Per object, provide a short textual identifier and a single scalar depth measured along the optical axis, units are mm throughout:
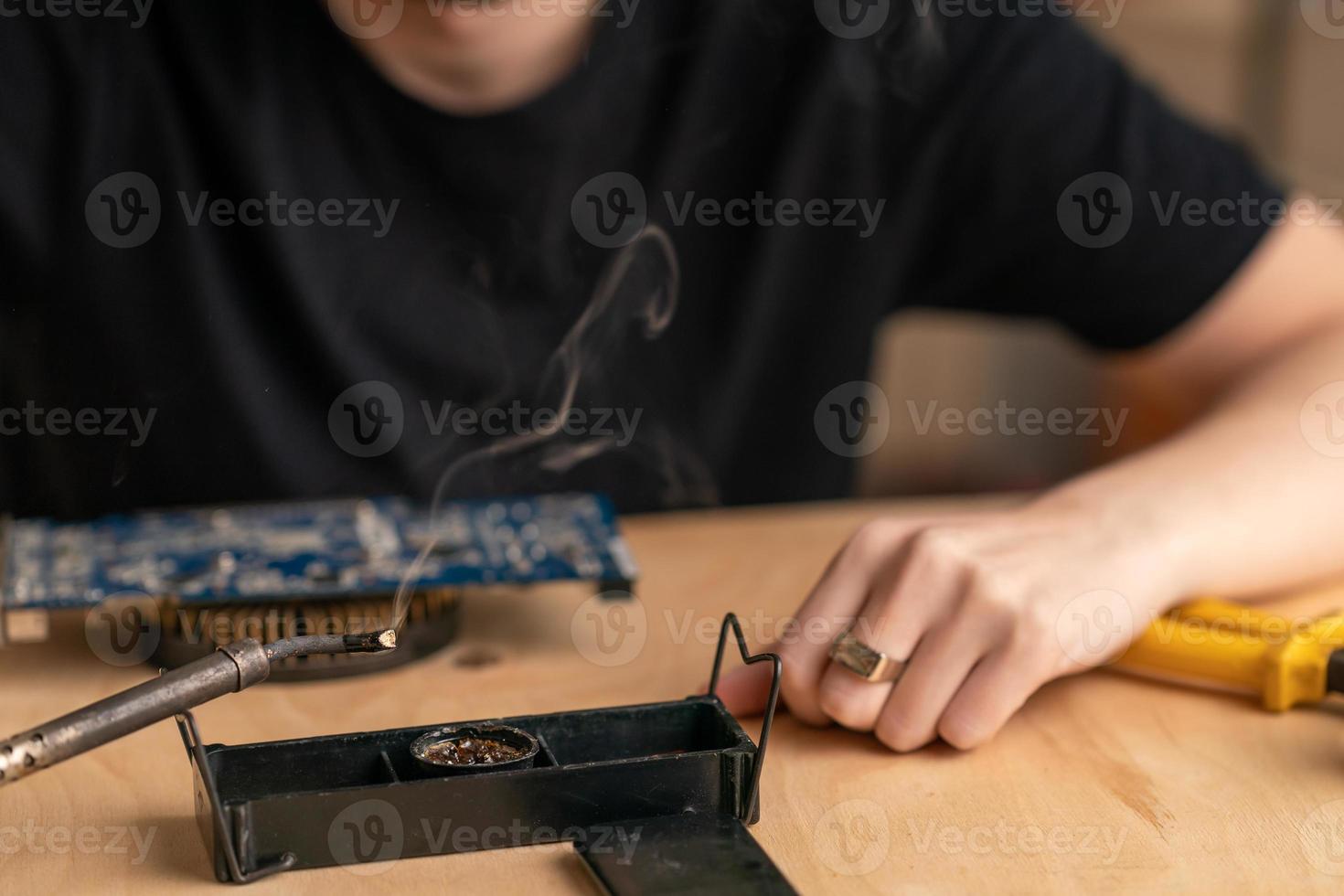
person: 1419
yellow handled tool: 1192
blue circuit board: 1223
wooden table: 1077
